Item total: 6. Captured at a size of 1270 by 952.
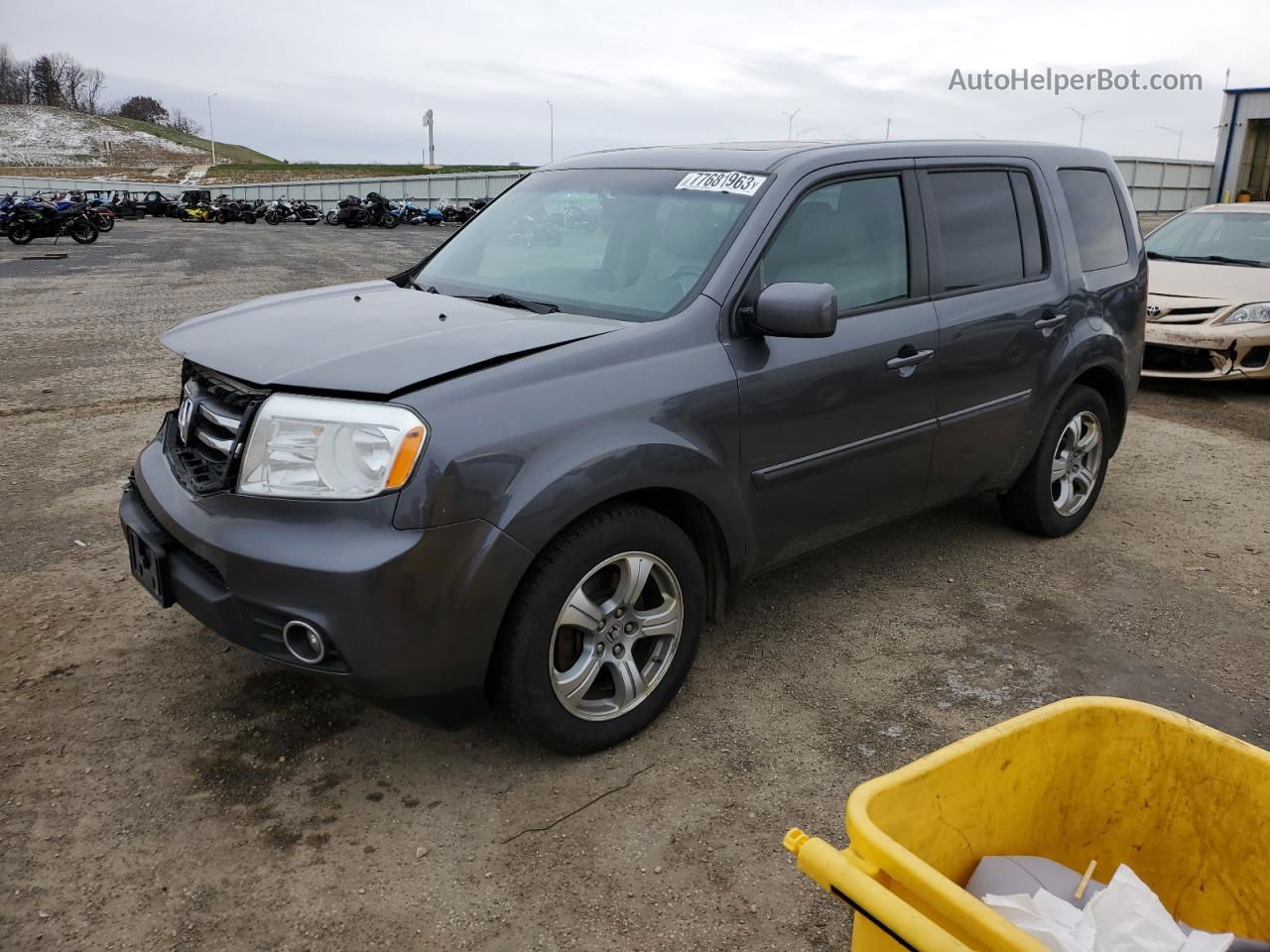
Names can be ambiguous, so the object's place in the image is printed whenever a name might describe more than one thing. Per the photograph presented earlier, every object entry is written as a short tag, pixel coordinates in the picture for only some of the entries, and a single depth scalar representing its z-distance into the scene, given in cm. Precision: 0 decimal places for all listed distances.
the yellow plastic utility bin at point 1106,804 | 190
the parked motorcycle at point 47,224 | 2475
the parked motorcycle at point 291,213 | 4088
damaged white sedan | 819
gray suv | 261
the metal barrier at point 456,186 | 3176
